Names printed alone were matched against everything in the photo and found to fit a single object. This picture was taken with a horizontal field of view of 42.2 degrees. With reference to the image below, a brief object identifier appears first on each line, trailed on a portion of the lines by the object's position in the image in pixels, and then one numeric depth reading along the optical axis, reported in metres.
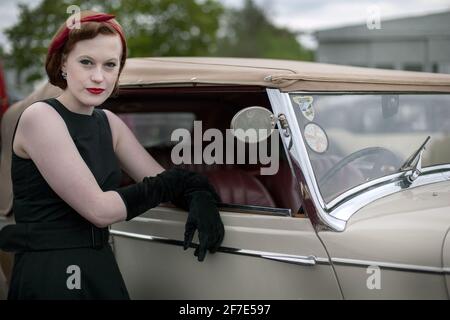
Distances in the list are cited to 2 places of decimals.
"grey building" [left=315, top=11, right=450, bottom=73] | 7.84
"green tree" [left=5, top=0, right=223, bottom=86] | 13.14
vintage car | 1.99
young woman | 1.90
